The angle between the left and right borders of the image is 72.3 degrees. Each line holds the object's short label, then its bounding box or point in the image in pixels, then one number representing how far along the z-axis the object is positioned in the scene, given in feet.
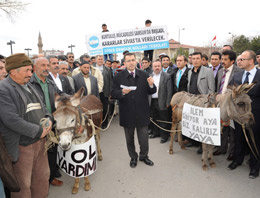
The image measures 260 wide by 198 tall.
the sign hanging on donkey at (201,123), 12.31
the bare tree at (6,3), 57.17
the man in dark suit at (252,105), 11.64
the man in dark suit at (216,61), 17.48
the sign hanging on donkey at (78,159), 10.59
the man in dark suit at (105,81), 22.58
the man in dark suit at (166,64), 20.84
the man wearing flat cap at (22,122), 6.87
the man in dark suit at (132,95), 12.87
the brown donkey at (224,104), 11.18
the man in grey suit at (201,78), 15.40
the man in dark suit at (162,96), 17.81
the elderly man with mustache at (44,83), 10.37
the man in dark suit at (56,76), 13.58
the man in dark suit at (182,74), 17.18
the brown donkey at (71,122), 8.89
